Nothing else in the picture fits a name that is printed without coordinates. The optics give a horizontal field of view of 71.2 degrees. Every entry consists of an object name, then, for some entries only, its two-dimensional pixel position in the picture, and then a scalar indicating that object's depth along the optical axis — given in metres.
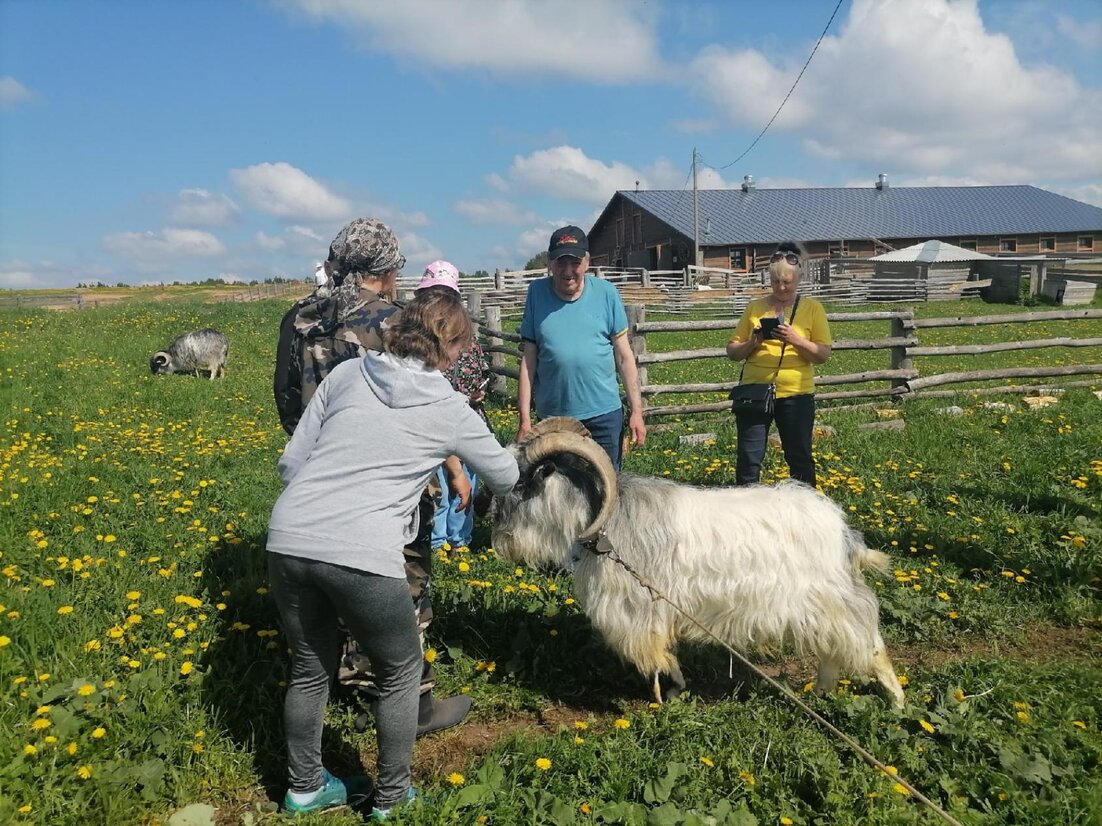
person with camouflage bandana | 3.41
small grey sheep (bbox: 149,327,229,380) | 14.34
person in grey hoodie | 2.76
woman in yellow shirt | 5.04
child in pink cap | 4.52
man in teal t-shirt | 4.74
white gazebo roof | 39.81
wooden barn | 47.59
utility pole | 42.91
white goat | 3.86
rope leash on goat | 3.75
